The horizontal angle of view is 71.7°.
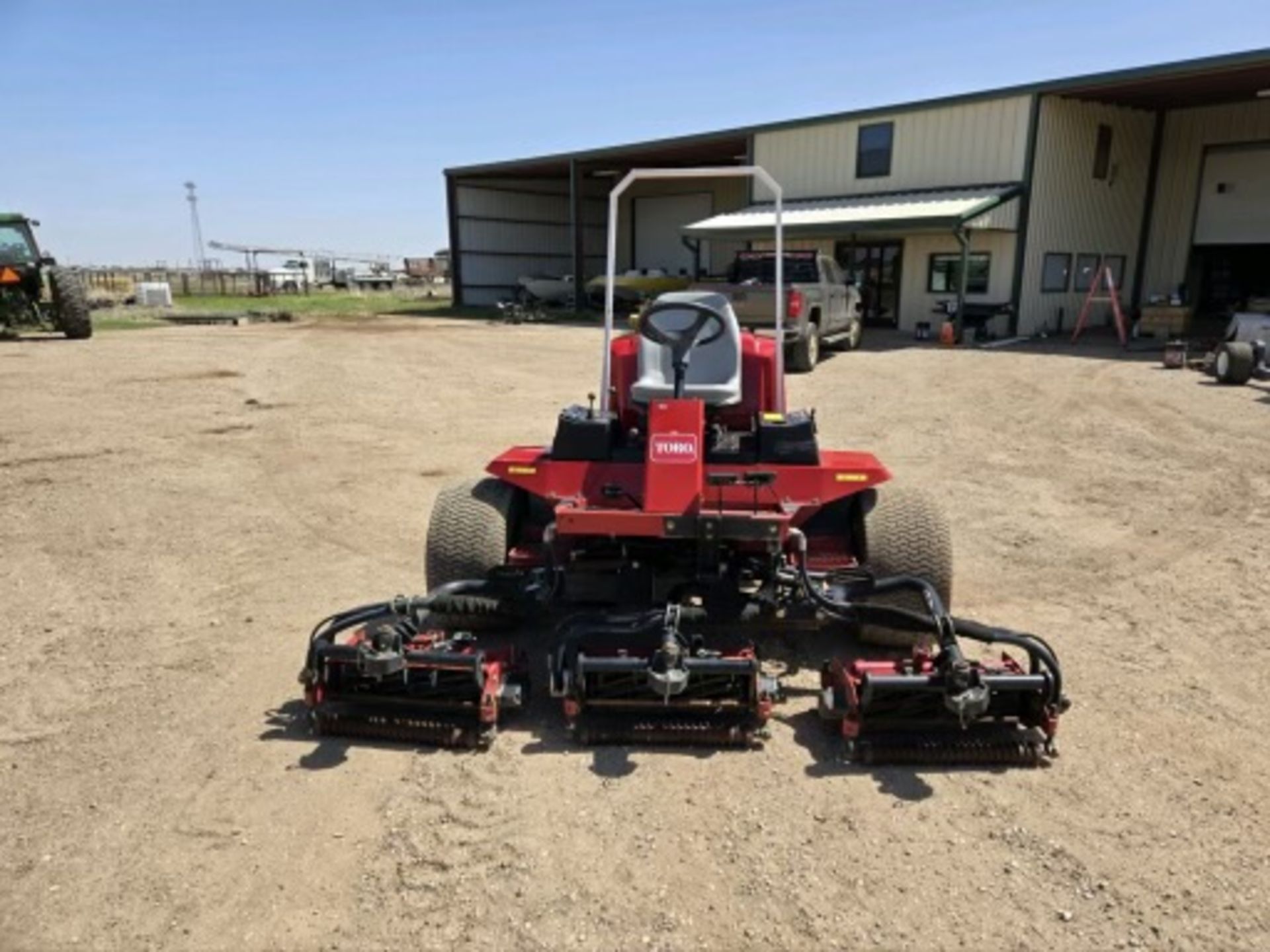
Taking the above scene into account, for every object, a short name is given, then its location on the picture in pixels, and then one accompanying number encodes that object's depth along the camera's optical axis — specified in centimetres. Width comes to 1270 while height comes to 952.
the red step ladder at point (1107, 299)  1800
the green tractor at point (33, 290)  1803
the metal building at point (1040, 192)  1928
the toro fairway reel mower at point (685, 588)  335
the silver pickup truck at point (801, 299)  1396
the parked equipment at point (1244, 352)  1263
